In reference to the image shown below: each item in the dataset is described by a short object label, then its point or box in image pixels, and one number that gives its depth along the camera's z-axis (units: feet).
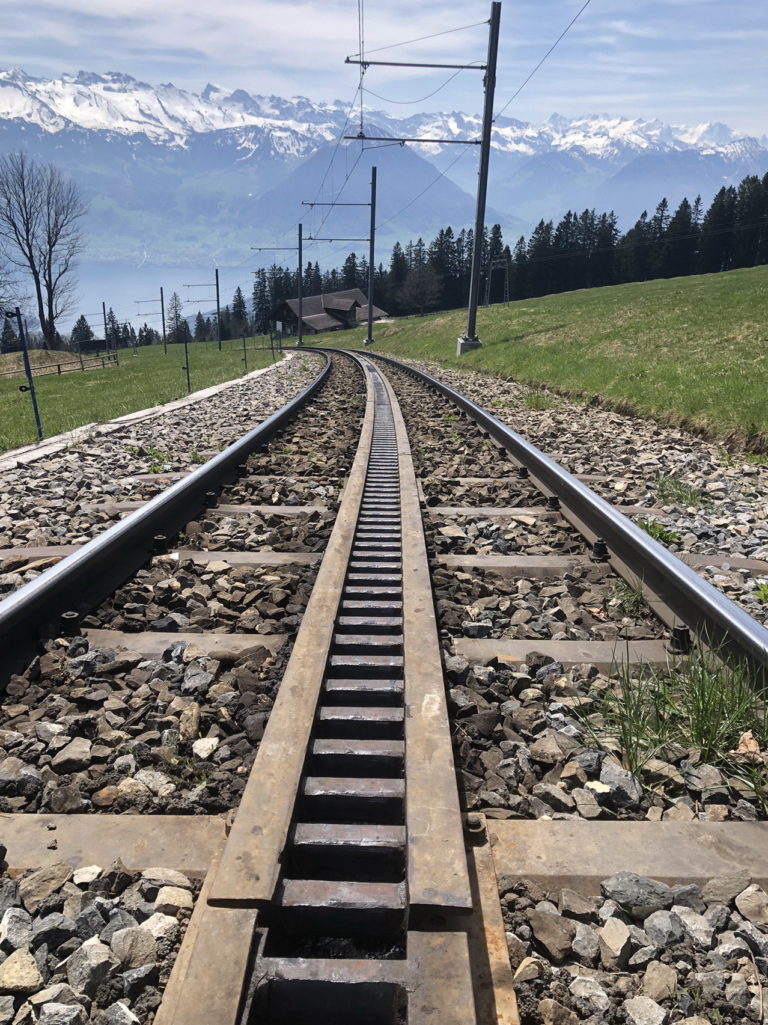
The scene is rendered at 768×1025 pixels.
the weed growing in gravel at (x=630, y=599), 11.15
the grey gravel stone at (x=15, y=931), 4.99
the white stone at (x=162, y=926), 5.08
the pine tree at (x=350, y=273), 436.35
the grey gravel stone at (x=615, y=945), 5.03
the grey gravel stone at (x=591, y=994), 4.66
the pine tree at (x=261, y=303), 448.65
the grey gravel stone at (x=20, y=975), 4.66
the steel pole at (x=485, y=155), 63.00
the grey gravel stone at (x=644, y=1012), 4.54
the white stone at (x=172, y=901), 5.31
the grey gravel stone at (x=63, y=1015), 4.39
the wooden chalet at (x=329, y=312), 363.56
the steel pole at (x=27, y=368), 28.10
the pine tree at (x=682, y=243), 312.71
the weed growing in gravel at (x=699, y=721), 7.35
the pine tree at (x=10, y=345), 207.03
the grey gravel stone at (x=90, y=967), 4.70
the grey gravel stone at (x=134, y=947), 4.89
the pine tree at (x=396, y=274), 394.11
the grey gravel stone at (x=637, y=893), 5.41
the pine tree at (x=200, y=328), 457.14
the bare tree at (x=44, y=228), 198.49
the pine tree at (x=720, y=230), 303.89
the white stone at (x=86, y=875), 5.56
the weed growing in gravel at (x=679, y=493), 17.60
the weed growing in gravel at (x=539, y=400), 38.40
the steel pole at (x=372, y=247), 130.87
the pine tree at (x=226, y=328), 445.87
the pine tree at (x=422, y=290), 353.31
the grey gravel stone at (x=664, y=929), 5.12
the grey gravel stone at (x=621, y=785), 6.81
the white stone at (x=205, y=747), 7.38
